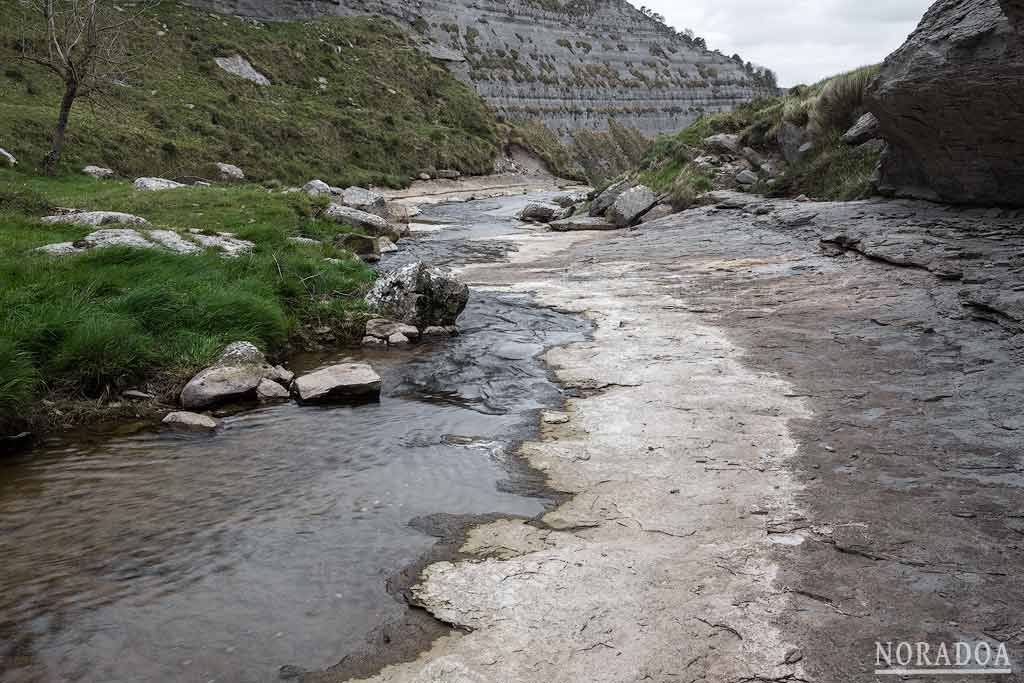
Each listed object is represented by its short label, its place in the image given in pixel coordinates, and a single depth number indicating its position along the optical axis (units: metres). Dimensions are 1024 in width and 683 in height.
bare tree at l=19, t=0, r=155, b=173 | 20.83
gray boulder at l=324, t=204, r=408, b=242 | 17.77
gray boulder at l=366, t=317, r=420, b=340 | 9.83
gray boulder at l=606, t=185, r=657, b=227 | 22.38
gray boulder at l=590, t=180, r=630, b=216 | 24.64
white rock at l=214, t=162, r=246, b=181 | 29.22
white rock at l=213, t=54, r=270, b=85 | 42.38
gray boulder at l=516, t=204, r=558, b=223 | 27.42
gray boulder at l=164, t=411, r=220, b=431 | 6.43
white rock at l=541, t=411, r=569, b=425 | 6.40
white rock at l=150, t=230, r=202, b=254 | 10.56
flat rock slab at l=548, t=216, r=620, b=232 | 22.39
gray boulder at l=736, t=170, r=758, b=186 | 20.84
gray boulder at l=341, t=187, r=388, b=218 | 22.52
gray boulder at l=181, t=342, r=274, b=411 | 6.93
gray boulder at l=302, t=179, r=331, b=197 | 26.25
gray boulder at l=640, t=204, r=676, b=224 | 21.58
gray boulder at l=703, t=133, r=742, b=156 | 22.94
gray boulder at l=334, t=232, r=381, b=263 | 15.94
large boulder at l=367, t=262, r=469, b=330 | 10.24
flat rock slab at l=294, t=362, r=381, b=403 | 7.17
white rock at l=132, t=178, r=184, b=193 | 18.82
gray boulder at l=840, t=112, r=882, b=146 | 16.66
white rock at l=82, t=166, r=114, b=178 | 22.57
